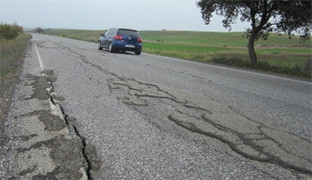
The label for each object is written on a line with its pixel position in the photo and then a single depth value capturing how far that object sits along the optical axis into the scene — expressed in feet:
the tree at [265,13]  43.06
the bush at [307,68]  38.18
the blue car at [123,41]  54.85
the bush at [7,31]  79.99
